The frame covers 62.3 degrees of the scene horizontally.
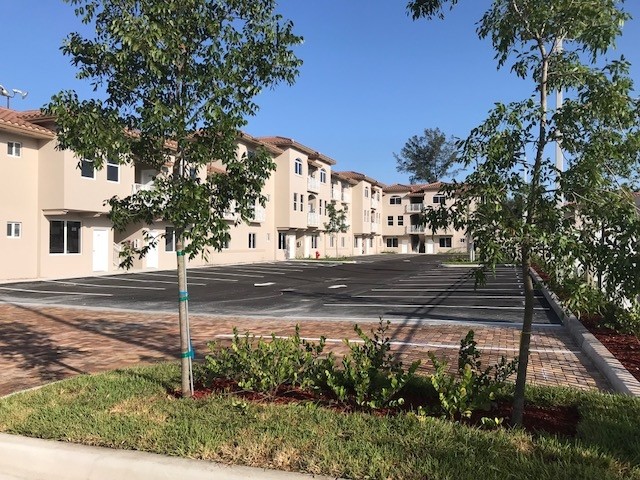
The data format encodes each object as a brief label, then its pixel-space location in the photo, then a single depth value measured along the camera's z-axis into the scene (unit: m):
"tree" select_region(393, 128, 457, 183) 88.00
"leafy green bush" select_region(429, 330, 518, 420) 4.45
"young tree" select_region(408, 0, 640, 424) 3.68
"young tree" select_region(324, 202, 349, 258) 49.88
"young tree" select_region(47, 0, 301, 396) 4.64
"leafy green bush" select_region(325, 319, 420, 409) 4.74
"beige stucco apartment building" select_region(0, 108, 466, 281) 21.11
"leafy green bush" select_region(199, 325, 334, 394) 5.14
